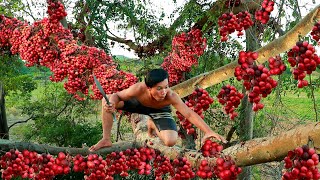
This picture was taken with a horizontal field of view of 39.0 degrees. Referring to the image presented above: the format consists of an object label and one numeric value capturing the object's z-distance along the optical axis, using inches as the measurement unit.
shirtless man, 142.6
